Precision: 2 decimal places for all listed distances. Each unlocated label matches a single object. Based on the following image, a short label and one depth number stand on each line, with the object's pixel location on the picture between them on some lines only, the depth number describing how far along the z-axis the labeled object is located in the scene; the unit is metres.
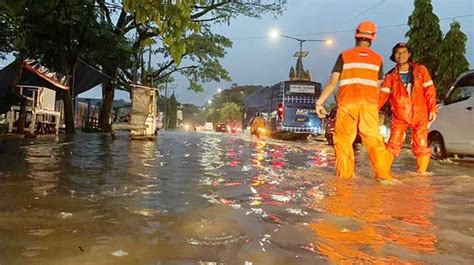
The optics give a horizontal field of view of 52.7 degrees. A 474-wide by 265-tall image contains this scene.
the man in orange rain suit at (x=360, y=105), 6.30
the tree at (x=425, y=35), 21.22
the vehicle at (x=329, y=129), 19.79
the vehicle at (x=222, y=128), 60.36
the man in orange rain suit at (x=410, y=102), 7.41
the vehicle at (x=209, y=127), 85.86
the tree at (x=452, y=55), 19.88
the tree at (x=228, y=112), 86.06
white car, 9.57
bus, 27.88
